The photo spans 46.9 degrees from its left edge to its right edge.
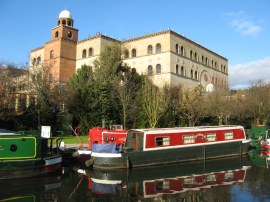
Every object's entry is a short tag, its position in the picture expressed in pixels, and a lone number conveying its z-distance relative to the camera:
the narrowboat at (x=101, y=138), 18.86
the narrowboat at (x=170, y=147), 16.75
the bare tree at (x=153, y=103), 32.48
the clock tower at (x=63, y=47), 49.91
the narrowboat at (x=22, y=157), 14.44
